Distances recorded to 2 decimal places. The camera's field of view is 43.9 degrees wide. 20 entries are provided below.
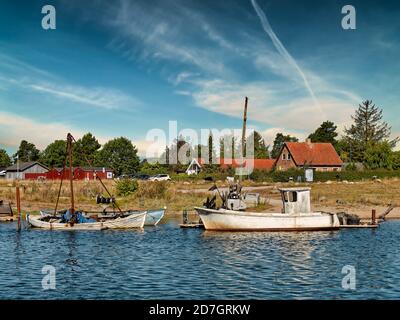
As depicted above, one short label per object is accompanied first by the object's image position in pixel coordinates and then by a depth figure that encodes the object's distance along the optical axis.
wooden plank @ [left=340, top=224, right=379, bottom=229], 44.97
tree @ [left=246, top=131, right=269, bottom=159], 143.70
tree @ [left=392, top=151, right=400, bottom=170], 99.19
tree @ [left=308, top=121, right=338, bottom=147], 146.91
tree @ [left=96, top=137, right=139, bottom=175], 155.75
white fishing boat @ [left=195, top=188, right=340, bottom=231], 42.75
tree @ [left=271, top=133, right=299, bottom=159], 179.62
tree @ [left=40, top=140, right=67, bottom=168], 158.12
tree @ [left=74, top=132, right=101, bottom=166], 160.38
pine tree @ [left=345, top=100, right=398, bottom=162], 146.25
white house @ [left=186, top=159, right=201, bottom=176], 128.75
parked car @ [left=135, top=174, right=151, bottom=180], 112.62
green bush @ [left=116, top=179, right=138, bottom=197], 68.31
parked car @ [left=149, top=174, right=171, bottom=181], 105.22
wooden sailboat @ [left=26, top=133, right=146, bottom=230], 45.72
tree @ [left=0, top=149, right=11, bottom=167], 192.14
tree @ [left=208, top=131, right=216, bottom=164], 129.45
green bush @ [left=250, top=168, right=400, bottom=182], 90.06
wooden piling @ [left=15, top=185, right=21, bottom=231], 45.71
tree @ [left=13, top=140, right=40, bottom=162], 191.04
